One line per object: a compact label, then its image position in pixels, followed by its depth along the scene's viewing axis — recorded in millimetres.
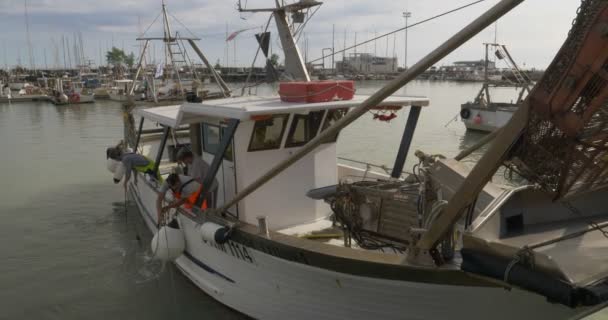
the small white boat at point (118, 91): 57609
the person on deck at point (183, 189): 6926
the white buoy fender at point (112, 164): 12231
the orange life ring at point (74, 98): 52844
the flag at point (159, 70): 35125
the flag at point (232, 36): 9997
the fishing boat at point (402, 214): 3371
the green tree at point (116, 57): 109188
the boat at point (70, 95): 52062
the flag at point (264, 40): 8742
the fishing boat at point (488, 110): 27828
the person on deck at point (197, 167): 7285
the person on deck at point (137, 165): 9484
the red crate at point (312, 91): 6520
